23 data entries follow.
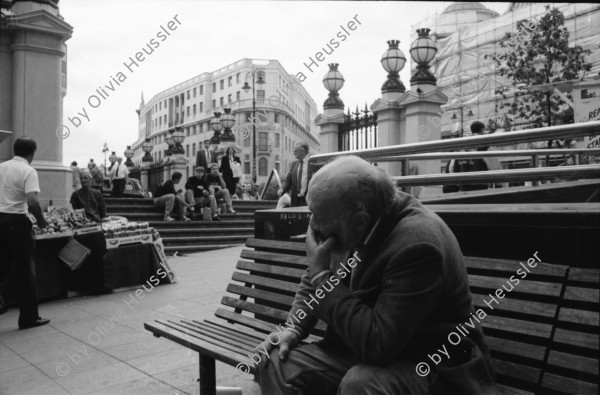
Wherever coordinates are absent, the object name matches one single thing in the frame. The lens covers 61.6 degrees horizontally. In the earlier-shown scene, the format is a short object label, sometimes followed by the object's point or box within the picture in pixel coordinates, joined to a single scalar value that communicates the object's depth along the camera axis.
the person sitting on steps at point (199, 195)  14.28
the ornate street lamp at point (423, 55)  13.65
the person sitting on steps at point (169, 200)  13.52
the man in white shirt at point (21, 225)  5.38
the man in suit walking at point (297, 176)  9.25
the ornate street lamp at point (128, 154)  28.20
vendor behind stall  9.04
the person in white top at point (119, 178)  17.19
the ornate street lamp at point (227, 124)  24.55
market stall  6.86
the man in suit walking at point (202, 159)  18.42
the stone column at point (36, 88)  10.54
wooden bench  1.97
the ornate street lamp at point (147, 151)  34.72
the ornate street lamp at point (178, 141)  24.23
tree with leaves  17.88
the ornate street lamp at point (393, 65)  13.93
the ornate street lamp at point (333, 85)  15.90
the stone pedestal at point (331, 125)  16.48
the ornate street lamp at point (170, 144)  24.73
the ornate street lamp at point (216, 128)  27.00
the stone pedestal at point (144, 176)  26.30
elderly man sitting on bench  1.78
